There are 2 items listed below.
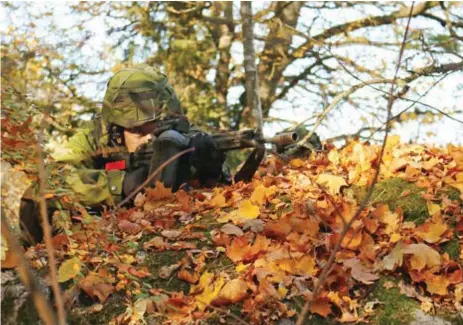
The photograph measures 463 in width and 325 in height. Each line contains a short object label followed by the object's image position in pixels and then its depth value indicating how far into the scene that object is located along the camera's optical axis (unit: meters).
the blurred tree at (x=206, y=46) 11.12
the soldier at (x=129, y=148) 4.32
